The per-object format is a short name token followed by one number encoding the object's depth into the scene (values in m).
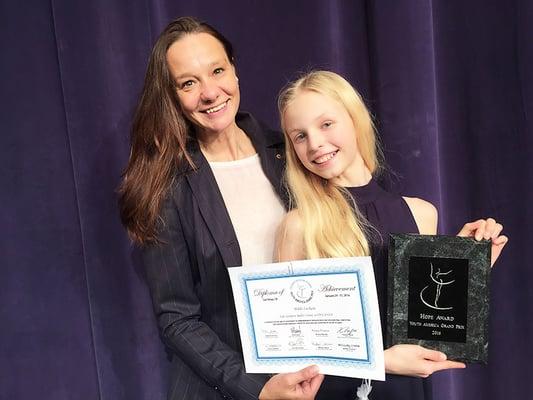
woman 1.21
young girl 1.10
